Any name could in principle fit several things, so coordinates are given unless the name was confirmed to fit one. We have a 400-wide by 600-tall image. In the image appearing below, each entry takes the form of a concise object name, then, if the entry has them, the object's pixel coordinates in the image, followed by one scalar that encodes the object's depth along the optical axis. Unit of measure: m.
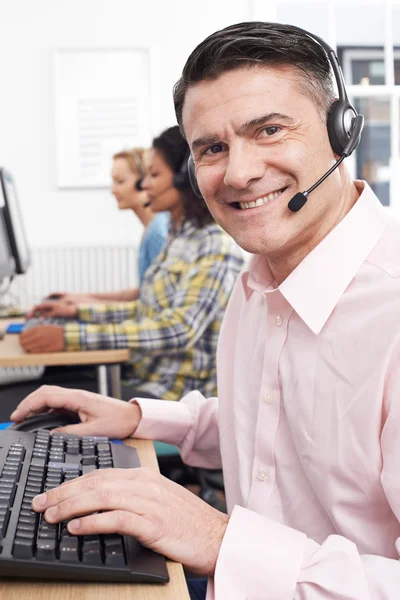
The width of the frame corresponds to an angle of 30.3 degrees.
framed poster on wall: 5.54
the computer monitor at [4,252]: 2.60
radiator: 5.57
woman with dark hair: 2.11
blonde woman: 3.16
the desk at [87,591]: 0.64
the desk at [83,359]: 2.03
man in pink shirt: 0.72
